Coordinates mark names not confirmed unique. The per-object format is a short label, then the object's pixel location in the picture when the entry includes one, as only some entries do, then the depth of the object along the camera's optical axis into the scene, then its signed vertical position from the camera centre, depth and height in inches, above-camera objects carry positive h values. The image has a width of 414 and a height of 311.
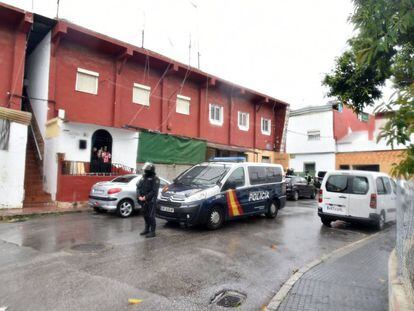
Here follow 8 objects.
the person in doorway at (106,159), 607.9 +26.7
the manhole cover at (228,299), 176.3 -65.6
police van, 346.0 -18.5
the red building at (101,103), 558.6 +143.0
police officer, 325.4 -18.9
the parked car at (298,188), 794.2 -21.0
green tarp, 655.8 +55.3
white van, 393.1 -20.1
